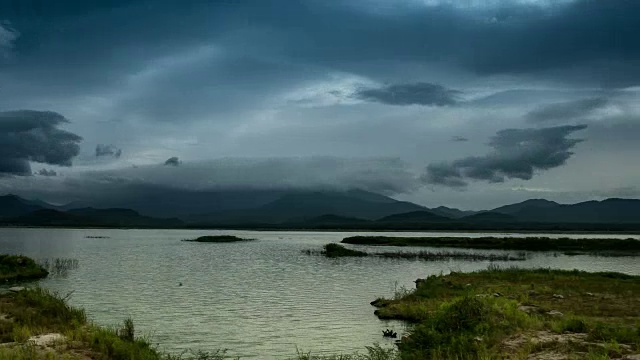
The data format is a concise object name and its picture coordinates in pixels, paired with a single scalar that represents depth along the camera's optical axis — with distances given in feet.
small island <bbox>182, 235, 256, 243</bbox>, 547.90
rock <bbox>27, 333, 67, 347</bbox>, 69.72
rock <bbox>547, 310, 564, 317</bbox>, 91.35
